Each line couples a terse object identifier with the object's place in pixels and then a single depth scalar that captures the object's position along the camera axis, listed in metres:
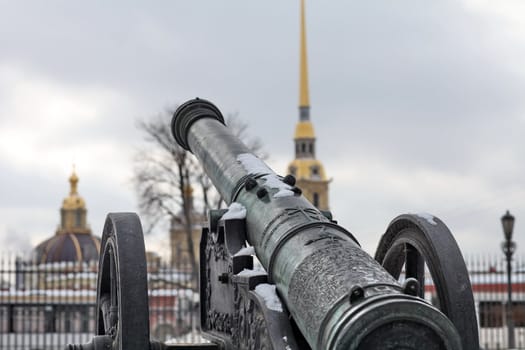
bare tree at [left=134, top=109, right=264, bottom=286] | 30.59
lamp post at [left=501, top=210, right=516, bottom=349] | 21.03
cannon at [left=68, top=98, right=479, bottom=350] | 5.18
